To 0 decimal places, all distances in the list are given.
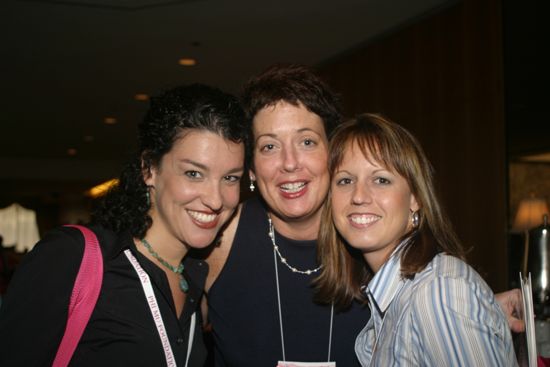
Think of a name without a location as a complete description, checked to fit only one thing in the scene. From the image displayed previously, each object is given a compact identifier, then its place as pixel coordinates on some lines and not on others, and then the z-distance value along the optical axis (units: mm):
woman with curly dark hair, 1469
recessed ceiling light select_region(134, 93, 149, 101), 9492
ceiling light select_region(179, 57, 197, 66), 7285
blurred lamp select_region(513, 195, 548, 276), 4281
